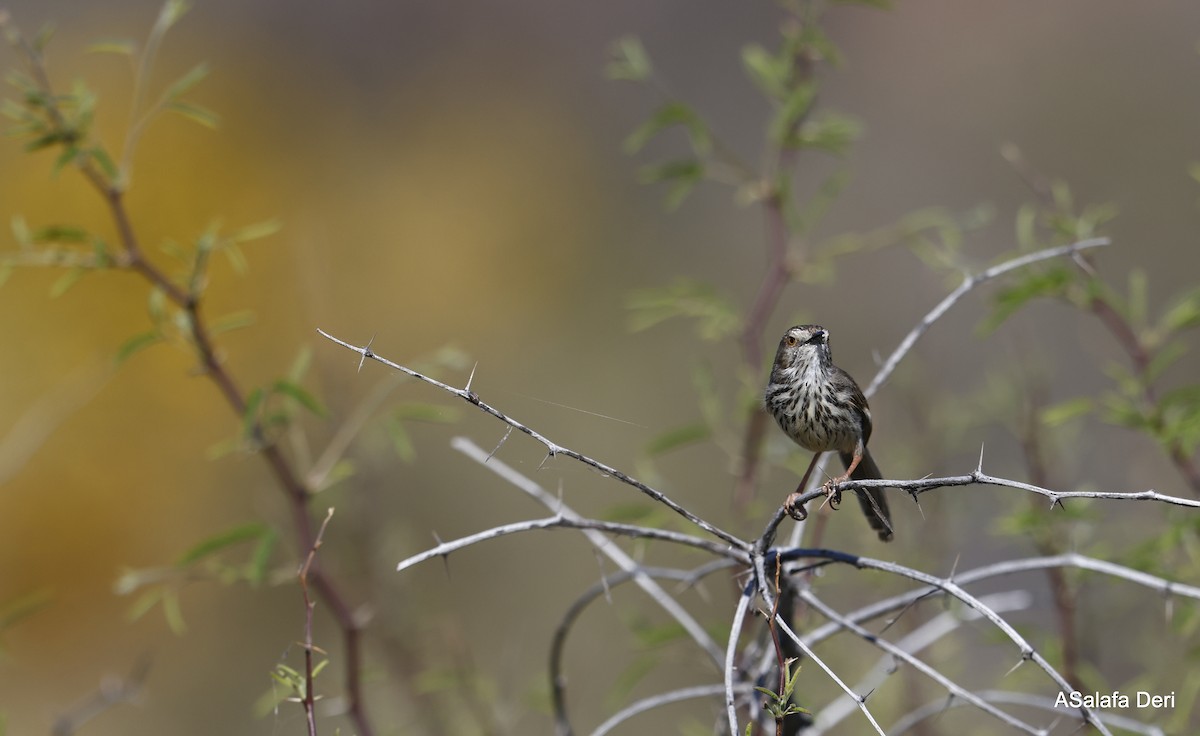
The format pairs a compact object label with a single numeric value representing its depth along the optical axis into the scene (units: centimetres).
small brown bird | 749
